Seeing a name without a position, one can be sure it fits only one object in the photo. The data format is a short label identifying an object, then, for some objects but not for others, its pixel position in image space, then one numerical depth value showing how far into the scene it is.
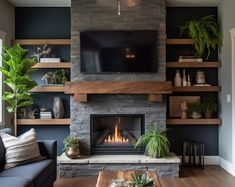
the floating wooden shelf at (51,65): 5.66
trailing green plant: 5.61
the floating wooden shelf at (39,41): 5.73
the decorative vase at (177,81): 5.74
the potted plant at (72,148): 5.05
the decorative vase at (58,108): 5.69
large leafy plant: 5.04
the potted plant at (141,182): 2.79
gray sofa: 3.09
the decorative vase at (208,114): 5.74
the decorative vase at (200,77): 5.79
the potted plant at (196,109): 5.73
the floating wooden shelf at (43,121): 5.62
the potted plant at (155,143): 5.05
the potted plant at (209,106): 5.72
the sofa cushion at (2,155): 3.62
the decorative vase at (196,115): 5.75
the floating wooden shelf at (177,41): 5.71
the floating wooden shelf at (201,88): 5.70
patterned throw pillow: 3.69
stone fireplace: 5.41
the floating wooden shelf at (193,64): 5.70
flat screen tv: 5.38
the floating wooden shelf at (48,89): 5.63
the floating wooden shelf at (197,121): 5.67
